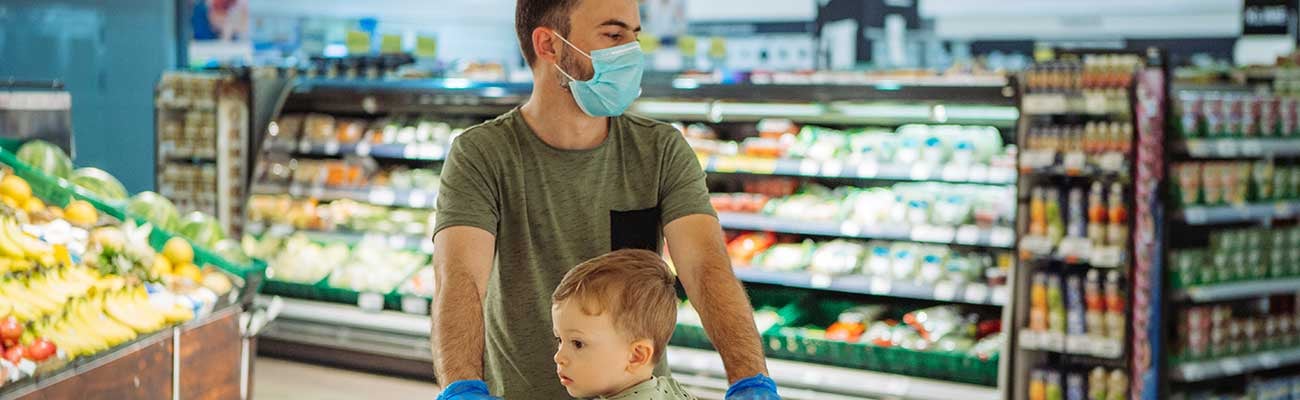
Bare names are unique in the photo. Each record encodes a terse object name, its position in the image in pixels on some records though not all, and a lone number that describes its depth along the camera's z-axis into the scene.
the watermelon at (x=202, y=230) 4.46
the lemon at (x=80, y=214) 3.66
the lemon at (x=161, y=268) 3.58
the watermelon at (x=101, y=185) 4.27
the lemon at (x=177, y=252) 3.73
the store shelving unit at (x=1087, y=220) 4.43
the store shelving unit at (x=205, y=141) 6.50
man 2.06
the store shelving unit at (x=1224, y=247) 4.66
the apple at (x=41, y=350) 2.80
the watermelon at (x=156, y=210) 4.29
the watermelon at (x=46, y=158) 4.24
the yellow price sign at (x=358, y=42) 6.98
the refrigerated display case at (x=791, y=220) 4.97
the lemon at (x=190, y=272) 3.69
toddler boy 1.76
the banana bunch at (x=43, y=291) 2.98
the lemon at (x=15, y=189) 3.52
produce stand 2.91
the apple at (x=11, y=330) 2.82
